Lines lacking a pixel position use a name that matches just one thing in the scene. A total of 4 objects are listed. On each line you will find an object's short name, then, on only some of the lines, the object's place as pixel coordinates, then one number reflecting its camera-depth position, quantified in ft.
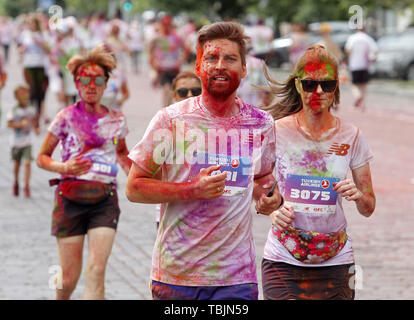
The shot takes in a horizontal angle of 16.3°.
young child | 57.49
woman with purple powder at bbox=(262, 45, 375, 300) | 23.84
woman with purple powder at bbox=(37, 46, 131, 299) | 30.65
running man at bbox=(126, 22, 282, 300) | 20.09
